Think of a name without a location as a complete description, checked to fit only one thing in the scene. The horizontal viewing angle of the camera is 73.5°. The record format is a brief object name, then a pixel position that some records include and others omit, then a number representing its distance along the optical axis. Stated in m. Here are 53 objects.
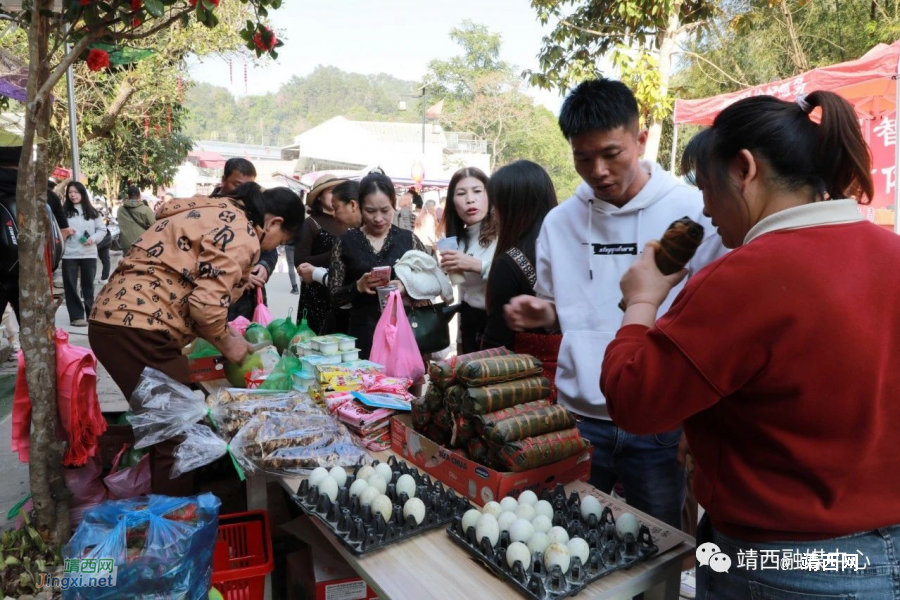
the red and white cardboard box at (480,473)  1.58
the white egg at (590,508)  1.50
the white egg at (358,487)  1.61
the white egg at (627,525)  1.41
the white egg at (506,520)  1.40
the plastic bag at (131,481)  2.54
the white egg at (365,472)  1.70
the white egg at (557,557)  1.27
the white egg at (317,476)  1.68
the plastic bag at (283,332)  3.19
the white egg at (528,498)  1.50
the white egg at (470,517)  1.44
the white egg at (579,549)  1.30
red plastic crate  1.85
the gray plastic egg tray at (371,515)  1.44
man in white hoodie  1.71
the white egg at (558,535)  1.34
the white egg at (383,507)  1.52
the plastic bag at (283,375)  2.50
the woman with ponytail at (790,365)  0.93
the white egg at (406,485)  1.62
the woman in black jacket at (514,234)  2.24
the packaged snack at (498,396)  1.63
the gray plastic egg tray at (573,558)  1.24
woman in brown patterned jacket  2.27
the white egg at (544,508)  1.45
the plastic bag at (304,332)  2.97
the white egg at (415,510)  1.50
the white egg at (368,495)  1.56
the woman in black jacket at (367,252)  3.48
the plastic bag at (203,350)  3.05
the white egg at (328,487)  1.62
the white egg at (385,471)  1.70
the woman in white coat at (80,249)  7.12
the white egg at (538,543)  1.33
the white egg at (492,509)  1.46
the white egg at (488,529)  1.37
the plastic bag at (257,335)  3.19
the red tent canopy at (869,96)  4.74
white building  35.34
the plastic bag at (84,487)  2.59
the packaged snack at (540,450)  1.56
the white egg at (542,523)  1.39
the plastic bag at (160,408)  2.02
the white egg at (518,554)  1.29
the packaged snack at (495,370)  1.66
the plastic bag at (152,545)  1.53
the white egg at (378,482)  1.63
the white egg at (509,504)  1.48
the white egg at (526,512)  1.43
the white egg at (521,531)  1.35
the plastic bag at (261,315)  3.62
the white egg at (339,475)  1.69
